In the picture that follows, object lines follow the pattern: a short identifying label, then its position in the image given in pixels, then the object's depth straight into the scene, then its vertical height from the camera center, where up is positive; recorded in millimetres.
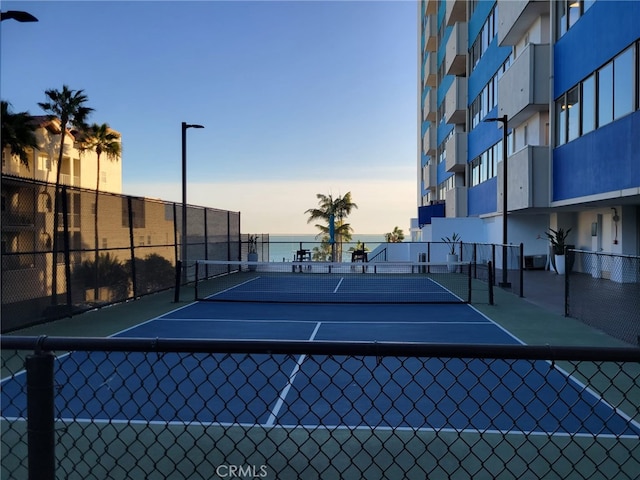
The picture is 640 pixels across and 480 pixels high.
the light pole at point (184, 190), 20703 +1829
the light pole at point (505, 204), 20594 +1289
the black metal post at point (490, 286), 16594 -1481
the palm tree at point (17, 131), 27375 +5309
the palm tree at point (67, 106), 34094 +8156
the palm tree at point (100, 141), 41188 +7339
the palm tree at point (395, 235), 67438 +327
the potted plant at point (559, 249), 23250 -498
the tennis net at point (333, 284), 18875 -2034
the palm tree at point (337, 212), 58219 +2703
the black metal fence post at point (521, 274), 17584 -1168
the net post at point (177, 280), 17406 -1365
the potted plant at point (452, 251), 27859 -707
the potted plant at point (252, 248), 31192 -636
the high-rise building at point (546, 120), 15375 +4599
